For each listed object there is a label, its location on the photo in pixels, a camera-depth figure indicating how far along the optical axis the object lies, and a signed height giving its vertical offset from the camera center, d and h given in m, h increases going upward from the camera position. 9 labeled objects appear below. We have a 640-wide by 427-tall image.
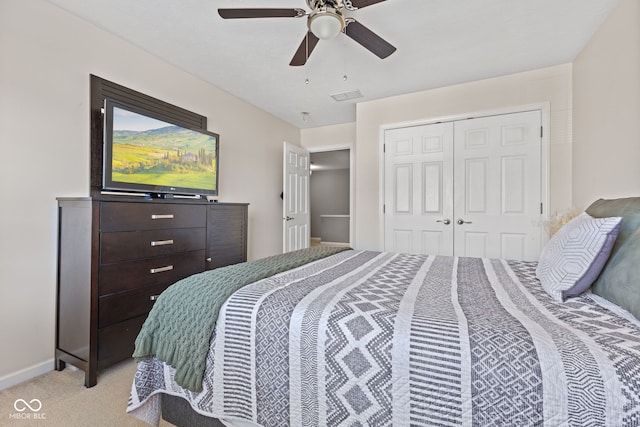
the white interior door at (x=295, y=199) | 4.11 +0.23
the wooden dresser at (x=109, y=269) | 1.77 -0.40
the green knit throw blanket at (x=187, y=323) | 1.06 -0.44
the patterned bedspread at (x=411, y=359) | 0.67 -0.40
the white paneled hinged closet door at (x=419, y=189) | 3.33 +0.32
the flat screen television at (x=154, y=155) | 2.12 +0.50
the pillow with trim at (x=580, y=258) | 1.06 -0.16
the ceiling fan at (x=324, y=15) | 1.59 +1.16
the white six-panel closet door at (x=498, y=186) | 2.96 +0.33
